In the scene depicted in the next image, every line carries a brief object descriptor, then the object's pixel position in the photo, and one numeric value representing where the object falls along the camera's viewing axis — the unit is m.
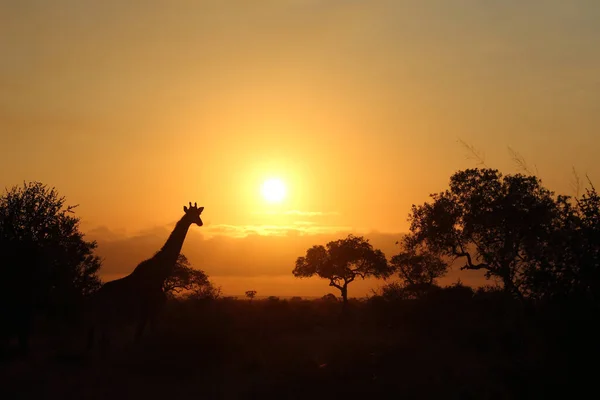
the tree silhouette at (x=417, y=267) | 62.31
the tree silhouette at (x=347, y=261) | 60.59
